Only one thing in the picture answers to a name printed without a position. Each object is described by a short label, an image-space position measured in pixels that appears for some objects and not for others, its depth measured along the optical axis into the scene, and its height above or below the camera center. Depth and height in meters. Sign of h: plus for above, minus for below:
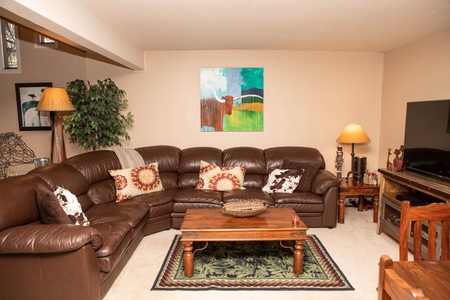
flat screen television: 2.88 -0.21
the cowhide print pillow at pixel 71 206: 2.47 -0.72
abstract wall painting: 4.54 +0.29
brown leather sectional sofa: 2.04 -0.92
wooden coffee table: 2.61 -0.99
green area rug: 2.49 -1.36
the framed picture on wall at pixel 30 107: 4.45 +0.18
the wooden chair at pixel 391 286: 0.86 -0.54
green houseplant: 3.97 +0.05
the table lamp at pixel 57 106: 3.70 +0.16
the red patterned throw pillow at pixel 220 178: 3.97 -0.78
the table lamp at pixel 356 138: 4.18 -0.28
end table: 3.91 -0.96
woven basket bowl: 2.85 -0.86
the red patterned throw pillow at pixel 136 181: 3.62 -0.77
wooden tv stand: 2.79 -0.81
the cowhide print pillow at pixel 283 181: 3.90 -0.81
